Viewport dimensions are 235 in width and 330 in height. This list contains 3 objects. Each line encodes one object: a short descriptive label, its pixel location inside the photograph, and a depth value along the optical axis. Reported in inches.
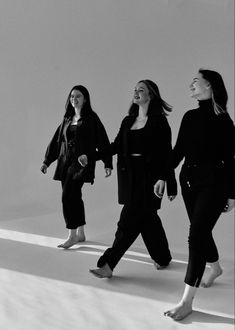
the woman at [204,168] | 91.2
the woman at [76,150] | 113.7
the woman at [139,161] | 106.6
